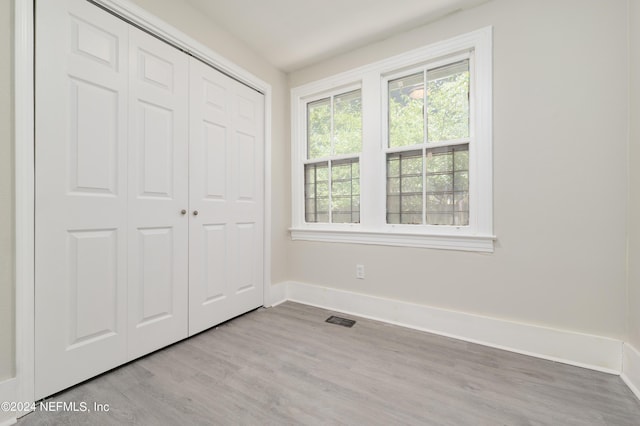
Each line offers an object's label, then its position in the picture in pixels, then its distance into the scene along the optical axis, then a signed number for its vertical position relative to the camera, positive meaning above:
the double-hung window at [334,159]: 2.71 +0.55
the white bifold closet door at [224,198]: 2.15 +0.13
